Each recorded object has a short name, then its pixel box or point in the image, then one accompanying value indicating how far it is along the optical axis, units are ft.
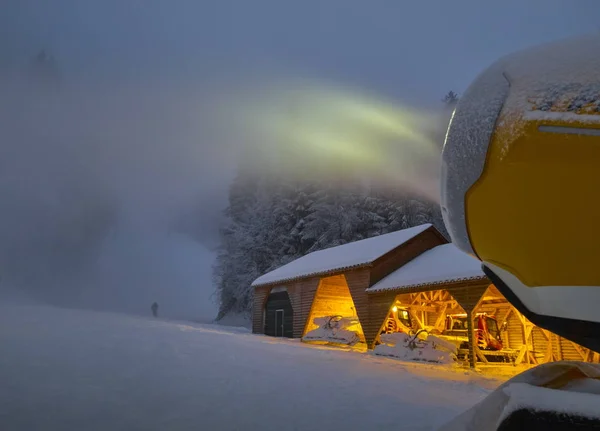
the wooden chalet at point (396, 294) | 49.21
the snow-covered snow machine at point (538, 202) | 7.57
